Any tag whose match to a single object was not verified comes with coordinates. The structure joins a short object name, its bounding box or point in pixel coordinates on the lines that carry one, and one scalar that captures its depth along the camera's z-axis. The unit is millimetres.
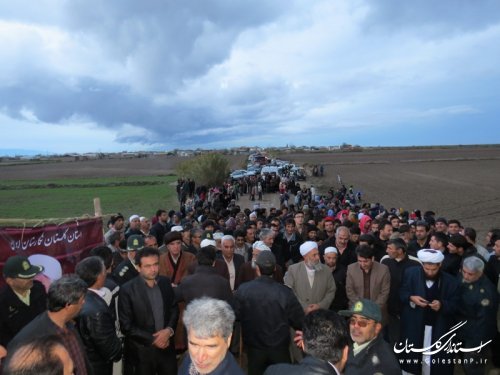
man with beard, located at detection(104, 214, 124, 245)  8657
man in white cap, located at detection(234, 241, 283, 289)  5121
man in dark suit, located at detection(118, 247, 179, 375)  3744
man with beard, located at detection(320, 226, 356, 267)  6086
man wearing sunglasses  2902
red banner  5359
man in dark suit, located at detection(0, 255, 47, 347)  3465
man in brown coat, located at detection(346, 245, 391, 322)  4777
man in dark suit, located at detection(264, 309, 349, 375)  2277
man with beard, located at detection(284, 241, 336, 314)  4773
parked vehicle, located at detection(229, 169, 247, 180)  32781
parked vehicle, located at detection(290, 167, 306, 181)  37162
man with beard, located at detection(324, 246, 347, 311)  5219
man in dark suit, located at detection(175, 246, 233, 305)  4016
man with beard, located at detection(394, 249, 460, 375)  4215
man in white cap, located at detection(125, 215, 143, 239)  8680
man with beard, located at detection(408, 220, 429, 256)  6797
